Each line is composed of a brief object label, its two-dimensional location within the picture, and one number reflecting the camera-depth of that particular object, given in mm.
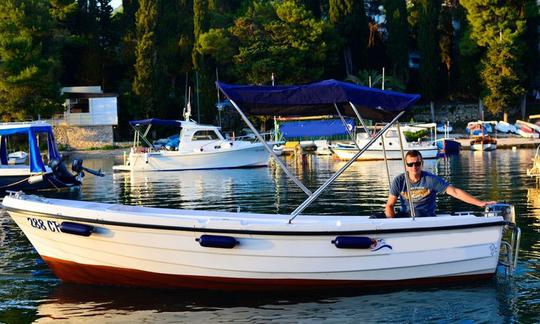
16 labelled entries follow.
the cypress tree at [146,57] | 57969
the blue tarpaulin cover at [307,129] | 58844
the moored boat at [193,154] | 38875
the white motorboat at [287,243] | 8898
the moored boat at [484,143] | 47938
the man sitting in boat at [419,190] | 9578
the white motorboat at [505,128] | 57719
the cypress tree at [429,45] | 59938
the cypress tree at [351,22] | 62812
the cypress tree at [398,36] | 61938
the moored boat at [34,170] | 25250
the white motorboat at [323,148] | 51969
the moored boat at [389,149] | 42000
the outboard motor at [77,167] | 26234
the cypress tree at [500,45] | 57312
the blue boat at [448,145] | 46372
